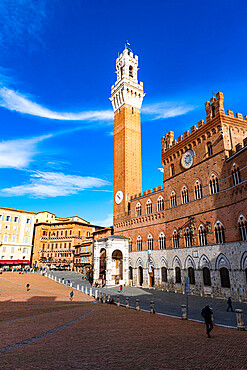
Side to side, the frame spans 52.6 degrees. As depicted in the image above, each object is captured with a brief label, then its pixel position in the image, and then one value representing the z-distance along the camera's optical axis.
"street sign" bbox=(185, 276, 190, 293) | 14.32
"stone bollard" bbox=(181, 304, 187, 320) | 15.41
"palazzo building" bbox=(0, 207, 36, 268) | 61.79
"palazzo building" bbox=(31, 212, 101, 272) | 65.25
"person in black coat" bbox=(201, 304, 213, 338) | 11.03
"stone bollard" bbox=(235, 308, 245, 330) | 12.22
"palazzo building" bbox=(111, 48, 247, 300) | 24.36
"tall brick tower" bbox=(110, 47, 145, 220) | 47.38
